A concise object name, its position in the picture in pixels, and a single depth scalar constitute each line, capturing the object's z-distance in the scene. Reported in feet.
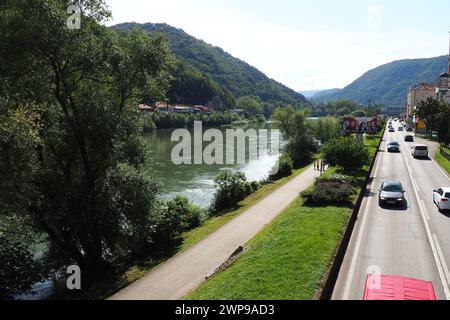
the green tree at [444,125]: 167.02
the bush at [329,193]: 74.33
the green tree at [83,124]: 52.42
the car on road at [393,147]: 172.53
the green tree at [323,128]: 214.14
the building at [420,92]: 543.39
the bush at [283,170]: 138.39
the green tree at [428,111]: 222.69
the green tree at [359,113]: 445.37
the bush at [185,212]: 78.15
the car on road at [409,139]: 219.61
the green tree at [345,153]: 104.99
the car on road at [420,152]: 150.92
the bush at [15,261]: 51.11
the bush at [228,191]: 97.30
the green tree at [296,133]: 179.22
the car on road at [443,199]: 72.33
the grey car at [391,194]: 77.51
